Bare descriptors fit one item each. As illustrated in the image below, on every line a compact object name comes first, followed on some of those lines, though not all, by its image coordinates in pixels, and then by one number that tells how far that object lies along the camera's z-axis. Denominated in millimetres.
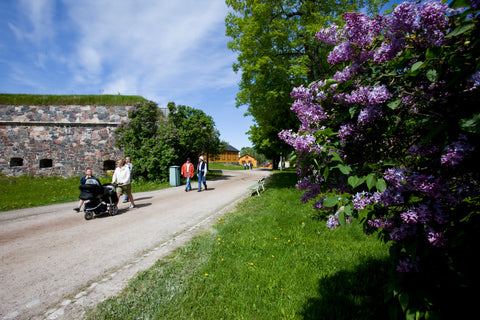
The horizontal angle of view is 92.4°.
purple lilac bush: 1404
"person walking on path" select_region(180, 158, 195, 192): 14056
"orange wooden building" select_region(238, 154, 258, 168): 88438
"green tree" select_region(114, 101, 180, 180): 17578
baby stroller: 7883
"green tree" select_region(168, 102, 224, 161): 18484
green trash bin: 16719
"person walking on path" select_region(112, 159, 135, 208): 9266
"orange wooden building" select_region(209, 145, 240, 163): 81750
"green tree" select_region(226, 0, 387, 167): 10922
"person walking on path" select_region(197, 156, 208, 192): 14000
